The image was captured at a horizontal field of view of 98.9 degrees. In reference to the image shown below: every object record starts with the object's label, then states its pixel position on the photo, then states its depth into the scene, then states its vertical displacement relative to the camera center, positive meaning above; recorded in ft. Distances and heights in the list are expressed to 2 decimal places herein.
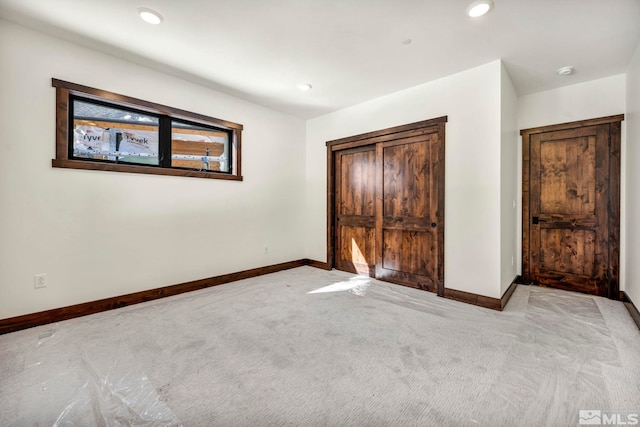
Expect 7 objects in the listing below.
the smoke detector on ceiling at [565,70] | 10.02 +5.37
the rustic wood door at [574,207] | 10.71 +0.31
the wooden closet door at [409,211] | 11.43 +0.14
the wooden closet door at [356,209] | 13.83 +0.26
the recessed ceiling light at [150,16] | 7.13 +5.30
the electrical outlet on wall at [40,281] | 8.14 -2.01
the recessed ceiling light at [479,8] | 6.81 +5.28
